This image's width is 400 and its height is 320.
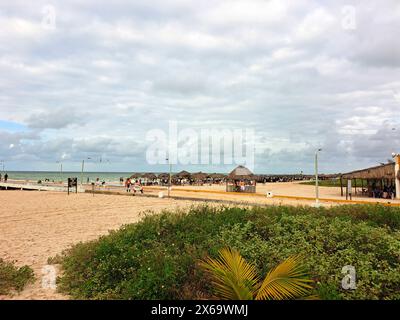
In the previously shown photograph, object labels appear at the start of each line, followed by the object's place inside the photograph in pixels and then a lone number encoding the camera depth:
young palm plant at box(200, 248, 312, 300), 5.12
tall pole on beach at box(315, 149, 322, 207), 25.67
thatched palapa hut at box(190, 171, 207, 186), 64.12
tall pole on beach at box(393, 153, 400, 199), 29.22
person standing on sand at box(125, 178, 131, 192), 40.12
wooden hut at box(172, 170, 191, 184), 64.81
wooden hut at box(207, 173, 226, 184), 69.86
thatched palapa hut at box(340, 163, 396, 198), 30.22
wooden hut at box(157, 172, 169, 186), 64.56
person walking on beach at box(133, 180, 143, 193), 36.22
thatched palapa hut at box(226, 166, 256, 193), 41.88
